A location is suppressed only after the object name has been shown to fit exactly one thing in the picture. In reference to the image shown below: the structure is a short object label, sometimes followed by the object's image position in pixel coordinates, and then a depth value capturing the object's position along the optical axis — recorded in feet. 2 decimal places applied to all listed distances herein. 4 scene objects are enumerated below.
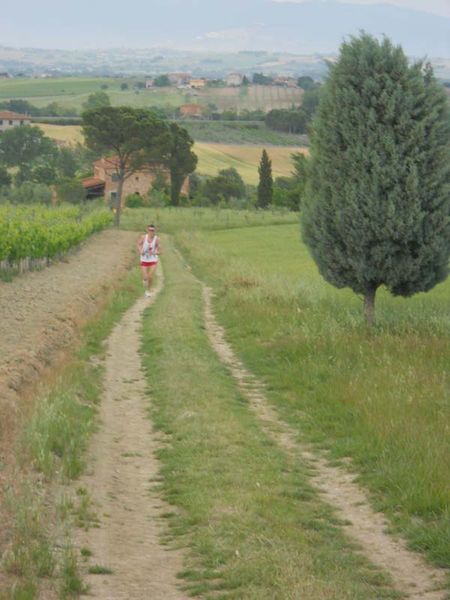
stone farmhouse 328.90
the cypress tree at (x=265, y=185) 299.38
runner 92.84
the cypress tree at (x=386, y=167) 64.75
